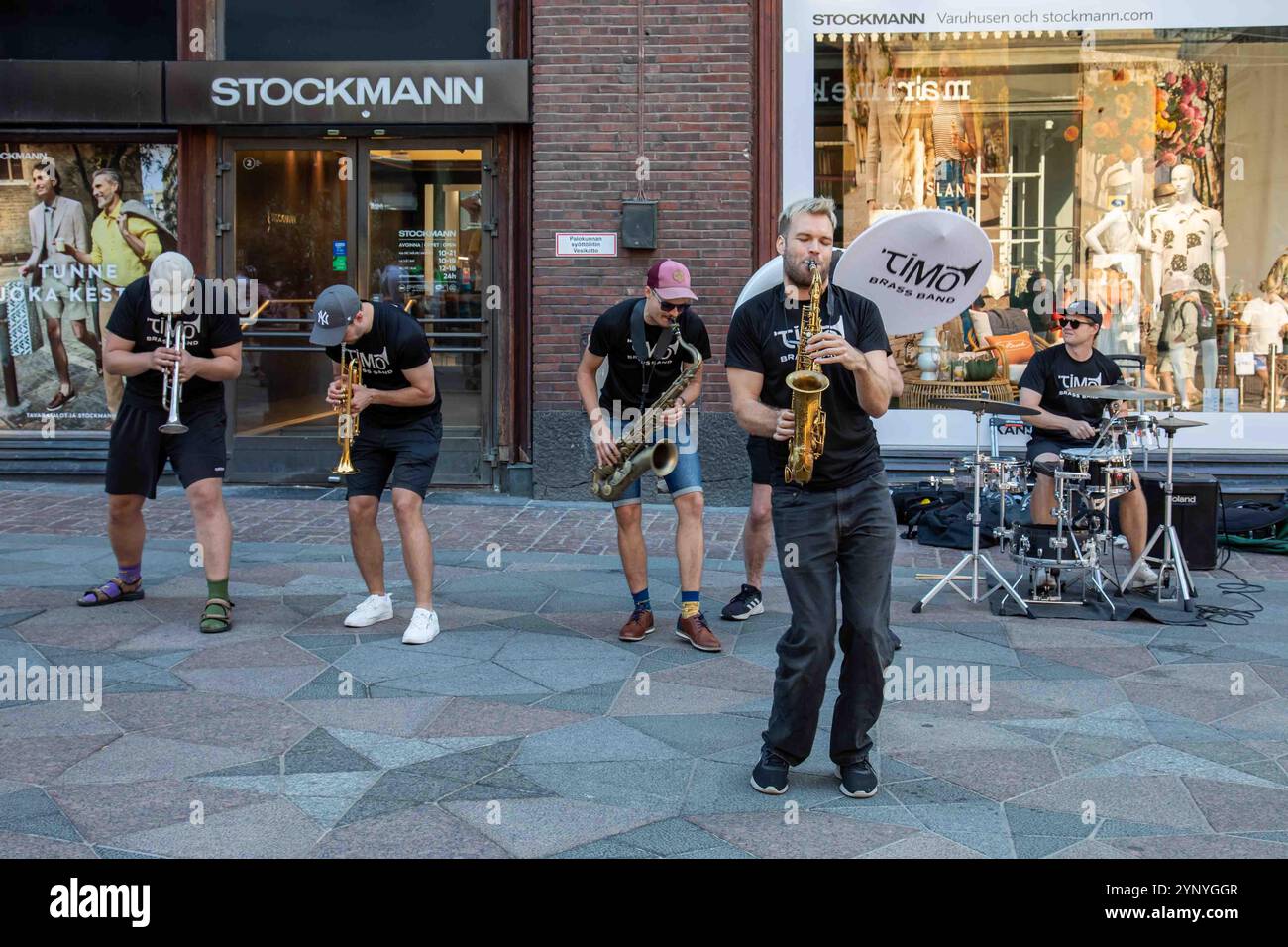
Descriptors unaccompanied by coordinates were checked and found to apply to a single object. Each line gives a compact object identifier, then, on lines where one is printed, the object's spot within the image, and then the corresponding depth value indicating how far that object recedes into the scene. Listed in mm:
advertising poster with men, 12297
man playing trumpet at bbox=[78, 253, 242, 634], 7391
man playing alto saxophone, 4938
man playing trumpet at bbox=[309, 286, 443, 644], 7051
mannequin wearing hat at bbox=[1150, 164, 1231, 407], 11945
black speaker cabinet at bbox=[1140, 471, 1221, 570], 9203
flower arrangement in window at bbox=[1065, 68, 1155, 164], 11883
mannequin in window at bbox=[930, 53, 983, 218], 12000
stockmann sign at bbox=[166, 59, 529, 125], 11633
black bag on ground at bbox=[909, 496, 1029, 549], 10117
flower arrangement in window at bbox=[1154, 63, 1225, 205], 11898
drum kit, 8031
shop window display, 11852
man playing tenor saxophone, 7027
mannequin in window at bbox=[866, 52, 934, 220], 11984
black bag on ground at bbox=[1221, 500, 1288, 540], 10375
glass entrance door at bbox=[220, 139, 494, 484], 12070
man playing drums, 8820
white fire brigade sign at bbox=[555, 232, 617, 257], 11500
